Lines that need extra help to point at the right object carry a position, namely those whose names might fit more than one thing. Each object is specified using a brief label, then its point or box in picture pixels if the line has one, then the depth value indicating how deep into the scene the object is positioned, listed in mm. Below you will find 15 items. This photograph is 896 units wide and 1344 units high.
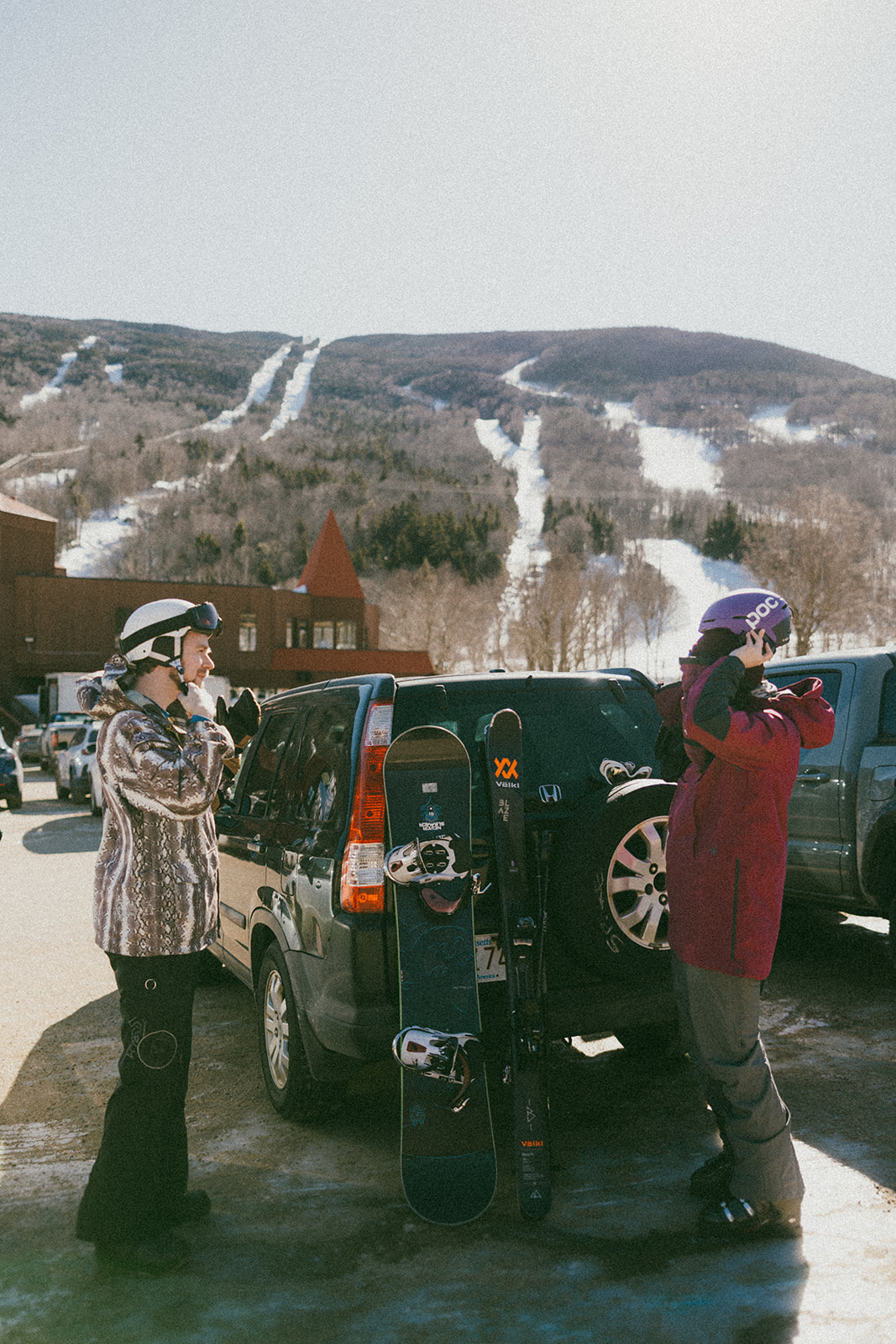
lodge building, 54562
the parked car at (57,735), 26125
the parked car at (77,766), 20391
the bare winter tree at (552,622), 70500
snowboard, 3572
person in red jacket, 3279
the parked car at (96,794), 18672
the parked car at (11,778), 18491
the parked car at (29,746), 35688
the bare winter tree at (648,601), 108938
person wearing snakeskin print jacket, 3232
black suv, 3777
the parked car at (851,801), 6223
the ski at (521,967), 3502
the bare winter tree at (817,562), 52844
